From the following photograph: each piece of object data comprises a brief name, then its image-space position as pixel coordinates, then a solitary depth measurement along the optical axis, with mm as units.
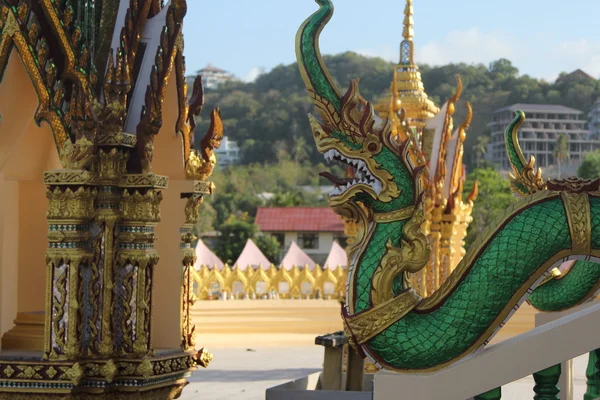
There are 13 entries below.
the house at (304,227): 57031
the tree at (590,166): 56759
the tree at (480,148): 84875
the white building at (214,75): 154375
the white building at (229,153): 100125
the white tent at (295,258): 34062
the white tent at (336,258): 32388
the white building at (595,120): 101438
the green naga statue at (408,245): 3902
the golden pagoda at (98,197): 6172
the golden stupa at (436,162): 15836
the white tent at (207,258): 31891
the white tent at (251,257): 33219
